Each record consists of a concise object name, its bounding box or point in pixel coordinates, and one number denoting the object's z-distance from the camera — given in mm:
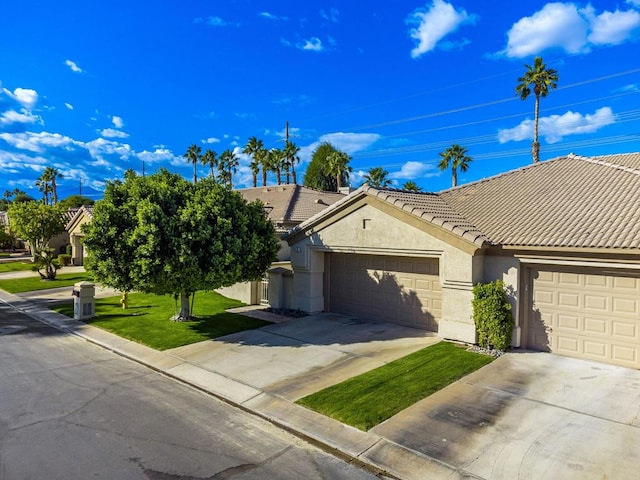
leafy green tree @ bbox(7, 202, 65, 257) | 31547
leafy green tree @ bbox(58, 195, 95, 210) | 84275
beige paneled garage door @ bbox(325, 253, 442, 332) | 13797
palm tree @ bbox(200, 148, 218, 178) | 69875
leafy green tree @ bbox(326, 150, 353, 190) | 53906
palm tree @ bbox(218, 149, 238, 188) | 68375
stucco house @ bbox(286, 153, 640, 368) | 10414
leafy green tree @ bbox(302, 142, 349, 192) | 55928
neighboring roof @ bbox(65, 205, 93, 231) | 35250
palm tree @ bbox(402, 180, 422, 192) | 51375
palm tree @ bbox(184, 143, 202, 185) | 70875
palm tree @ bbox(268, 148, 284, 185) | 54375
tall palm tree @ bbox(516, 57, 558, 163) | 38875
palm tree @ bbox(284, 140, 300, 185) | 54031
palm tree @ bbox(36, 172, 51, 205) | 82825
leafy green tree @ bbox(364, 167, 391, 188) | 55594
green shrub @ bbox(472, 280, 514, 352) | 11398
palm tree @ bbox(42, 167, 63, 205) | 81312
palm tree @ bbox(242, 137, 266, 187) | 59062
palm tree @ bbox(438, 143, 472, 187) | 50062
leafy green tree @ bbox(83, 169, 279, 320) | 12344
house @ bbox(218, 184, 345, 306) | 17609
